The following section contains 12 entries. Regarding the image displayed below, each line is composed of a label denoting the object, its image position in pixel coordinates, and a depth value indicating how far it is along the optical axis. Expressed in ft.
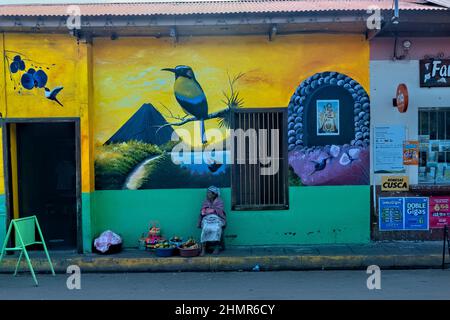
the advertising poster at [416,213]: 30.63
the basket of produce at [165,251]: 28.14
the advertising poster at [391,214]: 30.60
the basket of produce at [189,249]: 28.04
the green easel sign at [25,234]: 25.05
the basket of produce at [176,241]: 28.94
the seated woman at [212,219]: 28.40
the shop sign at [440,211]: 30.66
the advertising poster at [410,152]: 30.45
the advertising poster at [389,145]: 30.40
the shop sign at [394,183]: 30.55
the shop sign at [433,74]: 30.22
